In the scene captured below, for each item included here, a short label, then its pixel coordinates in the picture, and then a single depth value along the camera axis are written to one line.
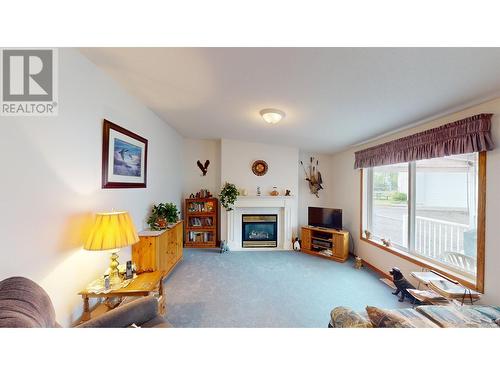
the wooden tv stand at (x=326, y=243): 3.57
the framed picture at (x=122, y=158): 1.85
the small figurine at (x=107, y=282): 1.54
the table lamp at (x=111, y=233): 1.43
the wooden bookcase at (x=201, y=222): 4.24
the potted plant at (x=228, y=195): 4.06
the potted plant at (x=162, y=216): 2.75
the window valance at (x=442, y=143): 1.69
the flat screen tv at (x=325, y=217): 3.79
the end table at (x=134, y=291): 1.49
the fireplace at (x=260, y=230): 4.29
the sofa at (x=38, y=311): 0.76
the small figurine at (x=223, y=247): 4.03
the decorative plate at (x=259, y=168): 4.32
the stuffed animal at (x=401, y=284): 2.24
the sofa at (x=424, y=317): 1.15
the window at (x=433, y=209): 2.00
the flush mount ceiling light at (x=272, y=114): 2.31
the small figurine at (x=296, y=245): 4.16
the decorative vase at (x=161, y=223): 2.75
